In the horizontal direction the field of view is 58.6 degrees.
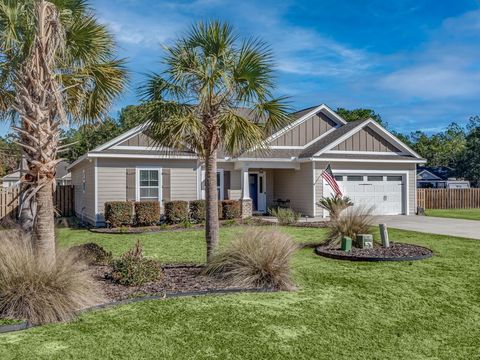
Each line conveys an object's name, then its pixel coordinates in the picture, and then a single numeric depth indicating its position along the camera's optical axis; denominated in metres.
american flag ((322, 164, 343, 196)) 12.70
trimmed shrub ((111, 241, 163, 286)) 6.84
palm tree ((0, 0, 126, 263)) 6.59
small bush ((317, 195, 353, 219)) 11.68
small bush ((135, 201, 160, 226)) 16.89
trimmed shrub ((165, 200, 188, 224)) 17.31
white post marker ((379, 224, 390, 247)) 10.38
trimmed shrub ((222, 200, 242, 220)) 18.30
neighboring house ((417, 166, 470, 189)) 47.76
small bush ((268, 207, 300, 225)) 16.89
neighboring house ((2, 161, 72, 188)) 36.47
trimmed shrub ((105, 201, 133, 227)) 16.45
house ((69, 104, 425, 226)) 17.58
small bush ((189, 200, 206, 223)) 17.66
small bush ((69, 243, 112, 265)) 8.40
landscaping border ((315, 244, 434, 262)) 9.20
